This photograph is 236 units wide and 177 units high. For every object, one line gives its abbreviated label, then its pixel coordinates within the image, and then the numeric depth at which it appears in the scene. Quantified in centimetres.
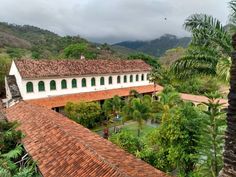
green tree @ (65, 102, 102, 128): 1720
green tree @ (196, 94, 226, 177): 723
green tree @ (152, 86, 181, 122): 1708
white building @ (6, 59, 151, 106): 1851
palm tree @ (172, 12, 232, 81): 664
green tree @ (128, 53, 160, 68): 3295
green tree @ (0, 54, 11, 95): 2287
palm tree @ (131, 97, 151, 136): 1664
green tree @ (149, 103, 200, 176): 994
